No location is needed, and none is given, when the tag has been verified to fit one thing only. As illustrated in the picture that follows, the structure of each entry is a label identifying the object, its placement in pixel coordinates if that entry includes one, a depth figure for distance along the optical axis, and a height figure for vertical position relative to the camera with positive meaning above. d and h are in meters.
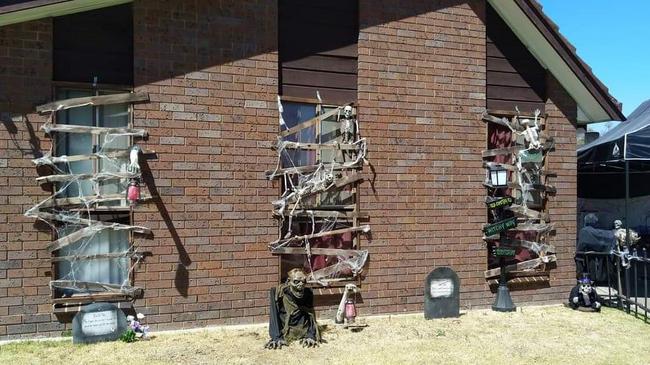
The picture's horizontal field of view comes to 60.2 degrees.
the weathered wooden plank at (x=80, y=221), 6.05 -0.44
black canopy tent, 8.48 +0.37
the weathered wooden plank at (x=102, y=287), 6.22 -1.19
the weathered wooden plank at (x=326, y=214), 7.06 -0.42
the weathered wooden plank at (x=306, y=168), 7.00 +0.17
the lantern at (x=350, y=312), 6.92 -1.61
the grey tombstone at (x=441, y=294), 7.47 -1.50
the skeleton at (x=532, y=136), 8.25 +0.67
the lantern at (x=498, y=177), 8.05 +0.06
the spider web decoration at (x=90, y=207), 6.11 -0.28
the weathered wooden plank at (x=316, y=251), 7.01 -0.89
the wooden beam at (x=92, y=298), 6.13 -1.30
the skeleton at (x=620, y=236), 8.89 -0.86
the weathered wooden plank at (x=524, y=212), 8.31 -0.45
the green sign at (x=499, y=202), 7.80 -0.29
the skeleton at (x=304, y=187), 6.99 -0.07
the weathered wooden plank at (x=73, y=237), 6.10 -0.61
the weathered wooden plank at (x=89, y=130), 6.09 +0.58
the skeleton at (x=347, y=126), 7.34 +0.73
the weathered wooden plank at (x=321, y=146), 7.07 +0.46
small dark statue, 8.15 -1.69
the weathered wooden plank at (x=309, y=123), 7.12 +0.76
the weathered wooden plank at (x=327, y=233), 7.06 -0.66
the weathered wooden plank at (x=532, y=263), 8.29 -1.22
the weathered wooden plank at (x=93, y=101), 6.07 +0.90
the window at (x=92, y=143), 6.28 +0.44
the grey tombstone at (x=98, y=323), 5.95 -1.53
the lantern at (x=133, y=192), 6.15 -0.11
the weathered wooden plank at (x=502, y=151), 8.12 +0.44
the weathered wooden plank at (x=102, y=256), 6.22 -0.84
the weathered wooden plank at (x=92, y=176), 6.08 +0.06
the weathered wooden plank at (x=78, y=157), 6.04 +0.27
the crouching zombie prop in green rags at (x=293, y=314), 6.13 -1.48
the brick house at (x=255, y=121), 6.09 +0.76
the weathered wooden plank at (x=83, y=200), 6.07 -0.20
